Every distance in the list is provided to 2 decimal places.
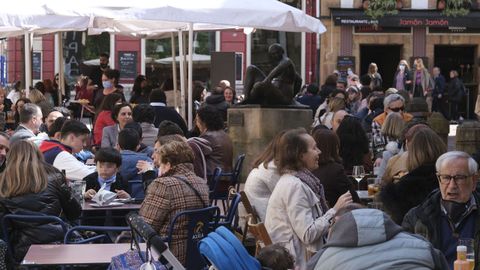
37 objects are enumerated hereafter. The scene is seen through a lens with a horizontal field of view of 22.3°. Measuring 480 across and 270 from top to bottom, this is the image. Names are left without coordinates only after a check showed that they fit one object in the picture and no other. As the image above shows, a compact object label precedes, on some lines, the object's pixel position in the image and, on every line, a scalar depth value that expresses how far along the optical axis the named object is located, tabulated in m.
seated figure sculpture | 17.20
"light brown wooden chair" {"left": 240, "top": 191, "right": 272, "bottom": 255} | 7.46
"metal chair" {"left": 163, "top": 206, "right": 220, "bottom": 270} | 7.84
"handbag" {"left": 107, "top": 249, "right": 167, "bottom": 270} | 5.71
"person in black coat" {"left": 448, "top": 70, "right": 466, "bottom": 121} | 33.25
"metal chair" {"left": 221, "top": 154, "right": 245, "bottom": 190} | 12.62
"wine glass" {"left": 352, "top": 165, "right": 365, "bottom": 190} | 10.89
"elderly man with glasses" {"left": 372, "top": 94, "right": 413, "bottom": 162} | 14.39
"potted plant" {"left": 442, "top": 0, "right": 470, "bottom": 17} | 37.25
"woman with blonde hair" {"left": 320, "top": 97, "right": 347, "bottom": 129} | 16.25
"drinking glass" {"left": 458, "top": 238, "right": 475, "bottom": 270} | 5.92
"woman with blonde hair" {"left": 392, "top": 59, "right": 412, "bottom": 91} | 30.02
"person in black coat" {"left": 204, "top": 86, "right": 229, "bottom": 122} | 18.28
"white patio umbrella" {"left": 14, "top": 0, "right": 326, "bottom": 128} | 14.99
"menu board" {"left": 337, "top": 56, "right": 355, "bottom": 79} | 36.88
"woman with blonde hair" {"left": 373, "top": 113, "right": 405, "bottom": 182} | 13.10
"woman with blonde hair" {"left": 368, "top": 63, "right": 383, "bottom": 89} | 24.30
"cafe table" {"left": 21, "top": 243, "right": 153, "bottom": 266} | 6.79
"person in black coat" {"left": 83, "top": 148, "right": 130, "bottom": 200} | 9.99
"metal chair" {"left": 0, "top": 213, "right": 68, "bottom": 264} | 7.95
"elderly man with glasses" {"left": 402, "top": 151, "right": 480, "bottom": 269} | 6.89
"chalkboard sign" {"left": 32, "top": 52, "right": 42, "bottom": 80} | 36.78
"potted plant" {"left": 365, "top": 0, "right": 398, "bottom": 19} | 37.25
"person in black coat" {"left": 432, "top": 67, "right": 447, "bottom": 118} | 33.06
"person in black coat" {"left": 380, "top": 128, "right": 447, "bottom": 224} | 7.99
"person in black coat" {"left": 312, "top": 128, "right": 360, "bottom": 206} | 9.15
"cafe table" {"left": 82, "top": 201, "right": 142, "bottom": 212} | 9.46
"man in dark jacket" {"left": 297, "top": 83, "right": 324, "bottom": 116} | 21.42
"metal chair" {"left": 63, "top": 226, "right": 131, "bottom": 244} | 7.69
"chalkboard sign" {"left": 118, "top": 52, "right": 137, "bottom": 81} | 37.53
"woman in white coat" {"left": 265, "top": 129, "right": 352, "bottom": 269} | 7.68
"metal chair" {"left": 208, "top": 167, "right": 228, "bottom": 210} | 11.81
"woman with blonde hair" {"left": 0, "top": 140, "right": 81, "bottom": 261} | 8.11
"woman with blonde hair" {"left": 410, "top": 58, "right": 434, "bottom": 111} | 30.91
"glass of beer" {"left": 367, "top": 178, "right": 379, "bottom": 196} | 9.88
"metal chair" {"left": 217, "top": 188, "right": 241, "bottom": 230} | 8.78
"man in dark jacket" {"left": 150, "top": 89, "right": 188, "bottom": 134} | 15.31
